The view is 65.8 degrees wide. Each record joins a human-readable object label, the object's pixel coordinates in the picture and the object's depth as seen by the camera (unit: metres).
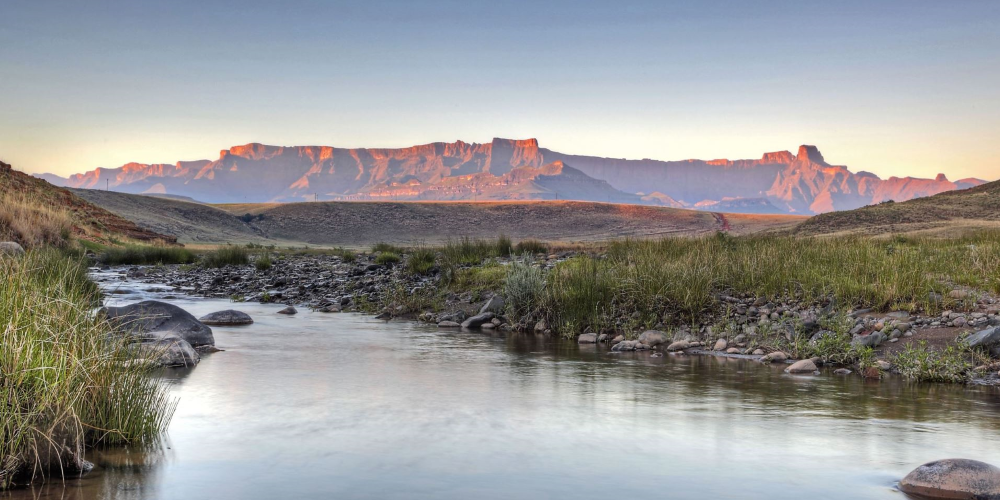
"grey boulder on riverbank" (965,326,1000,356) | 10.00
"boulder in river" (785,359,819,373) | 10.46
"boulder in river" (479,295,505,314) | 16.06
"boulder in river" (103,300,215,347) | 11.87
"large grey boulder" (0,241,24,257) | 14.74
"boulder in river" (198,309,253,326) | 15.62
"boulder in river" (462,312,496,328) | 15.66
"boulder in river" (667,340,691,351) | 12.31
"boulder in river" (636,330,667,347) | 12.67
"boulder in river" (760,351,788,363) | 11.27
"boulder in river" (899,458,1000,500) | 5.62
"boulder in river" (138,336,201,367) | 10.38
